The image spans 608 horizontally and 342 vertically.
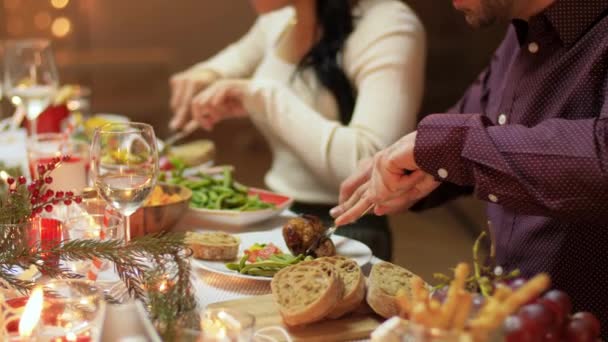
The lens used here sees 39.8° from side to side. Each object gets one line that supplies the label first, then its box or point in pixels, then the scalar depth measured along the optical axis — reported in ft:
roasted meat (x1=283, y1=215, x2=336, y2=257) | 4.36
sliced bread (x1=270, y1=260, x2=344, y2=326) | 3.38
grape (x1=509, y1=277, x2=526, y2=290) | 2.70
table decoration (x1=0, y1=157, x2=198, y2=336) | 3.22
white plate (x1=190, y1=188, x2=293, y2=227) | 5.15
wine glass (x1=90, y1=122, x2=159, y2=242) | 3.96
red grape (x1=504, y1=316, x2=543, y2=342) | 2.51
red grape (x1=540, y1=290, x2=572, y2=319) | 2.61
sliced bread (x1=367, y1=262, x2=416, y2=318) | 3.47
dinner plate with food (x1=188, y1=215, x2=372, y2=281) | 4.16
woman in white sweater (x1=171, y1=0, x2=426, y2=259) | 6.86
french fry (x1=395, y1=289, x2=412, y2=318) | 2.54
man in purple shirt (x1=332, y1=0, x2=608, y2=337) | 3.80
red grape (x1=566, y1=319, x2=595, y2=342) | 2.64
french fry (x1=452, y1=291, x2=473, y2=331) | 2.40
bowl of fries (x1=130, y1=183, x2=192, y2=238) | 4.61
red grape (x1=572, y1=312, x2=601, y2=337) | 2.68
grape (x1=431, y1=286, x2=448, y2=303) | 2.68
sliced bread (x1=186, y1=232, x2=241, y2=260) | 4.35
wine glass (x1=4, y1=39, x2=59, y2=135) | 7.08
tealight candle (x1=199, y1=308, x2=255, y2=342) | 2.55
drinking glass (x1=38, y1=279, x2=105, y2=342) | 2.98
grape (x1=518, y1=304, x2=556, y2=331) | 2.54
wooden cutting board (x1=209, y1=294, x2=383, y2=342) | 3.39
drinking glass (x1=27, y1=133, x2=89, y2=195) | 5.35
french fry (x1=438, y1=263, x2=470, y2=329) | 2.41
